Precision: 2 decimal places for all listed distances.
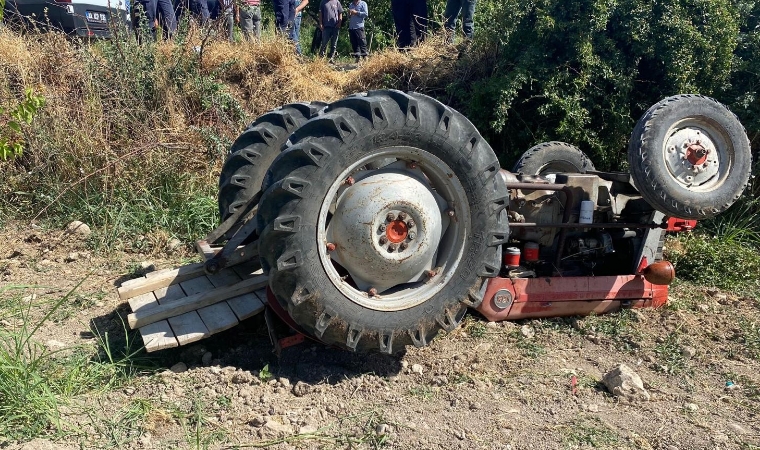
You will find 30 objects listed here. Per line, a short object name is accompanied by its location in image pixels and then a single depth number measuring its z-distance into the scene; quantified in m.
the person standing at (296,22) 9.66
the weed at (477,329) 4.39
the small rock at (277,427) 3.27
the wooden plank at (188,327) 3.71
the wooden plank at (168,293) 4.11
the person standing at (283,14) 9.55
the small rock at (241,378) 3.68
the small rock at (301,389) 3.64
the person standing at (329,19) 10.70
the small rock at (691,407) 3.66
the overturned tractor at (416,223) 3.51
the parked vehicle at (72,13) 8.37
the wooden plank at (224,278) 4.29
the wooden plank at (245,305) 3.92
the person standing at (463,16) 8.73
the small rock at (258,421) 3.32
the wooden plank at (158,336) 3.65
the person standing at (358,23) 10.99
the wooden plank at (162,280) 4.14
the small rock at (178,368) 3.82
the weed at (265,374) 3.73
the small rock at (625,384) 3.72
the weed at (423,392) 3.68
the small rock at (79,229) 5.88
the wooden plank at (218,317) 3.82
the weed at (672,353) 4.12
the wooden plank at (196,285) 4.20
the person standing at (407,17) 9.73
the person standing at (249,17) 9.00
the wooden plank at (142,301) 4.01
